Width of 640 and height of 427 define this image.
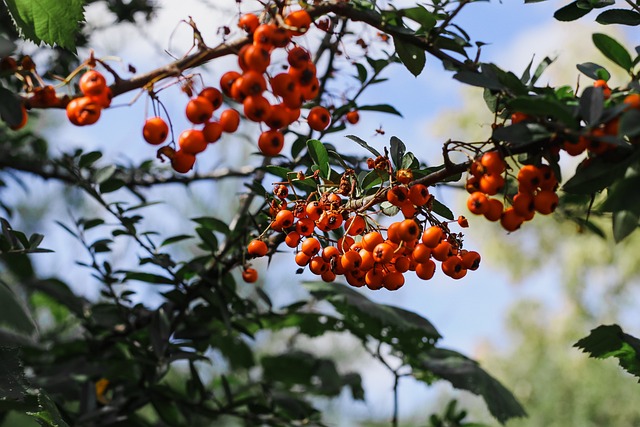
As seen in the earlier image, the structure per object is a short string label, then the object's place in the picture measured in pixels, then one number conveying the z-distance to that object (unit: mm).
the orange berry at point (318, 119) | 370
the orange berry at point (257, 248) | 398
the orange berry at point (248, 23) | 348
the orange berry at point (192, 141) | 352
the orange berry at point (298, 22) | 340
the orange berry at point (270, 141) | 359
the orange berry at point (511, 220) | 350
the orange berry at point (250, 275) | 433
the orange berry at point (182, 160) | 354
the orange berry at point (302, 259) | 384
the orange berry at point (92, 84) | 340
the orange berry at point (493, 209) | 349
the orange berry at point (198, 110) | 346
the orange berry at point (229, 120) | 354
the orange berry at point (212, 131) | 352
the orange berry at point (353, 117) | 498
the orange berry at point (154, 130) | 351
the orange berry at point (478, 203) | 346
